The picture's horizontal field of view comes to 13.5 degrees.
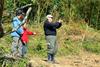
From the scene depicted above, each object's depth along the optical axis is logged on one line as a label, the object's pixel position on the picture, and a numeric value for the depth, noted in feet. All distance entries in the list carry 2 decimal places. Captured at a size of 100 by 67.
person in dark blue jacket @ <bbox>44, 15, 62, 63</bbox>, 39.42
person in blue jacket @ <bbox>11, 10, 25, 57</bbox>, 35.99
